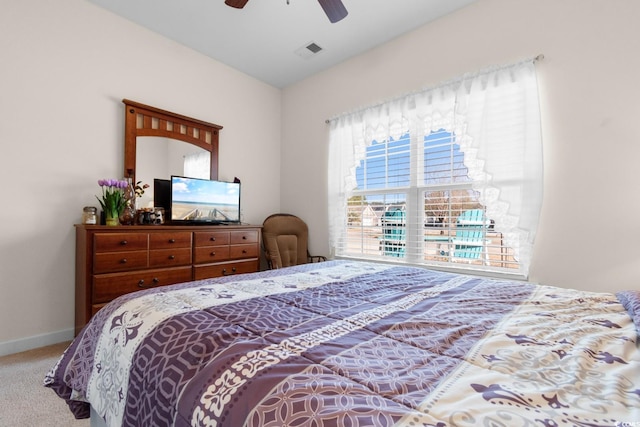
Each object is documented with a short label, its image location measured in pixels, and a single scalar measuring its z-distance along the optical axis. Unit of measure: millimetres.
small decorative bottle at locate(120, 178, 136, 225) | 2547
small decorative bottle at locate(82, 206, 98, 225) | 2396
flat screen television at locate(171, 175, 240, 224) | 2887
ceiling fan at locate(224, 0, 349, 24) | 2037
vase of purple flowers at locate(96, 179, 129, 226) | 2445
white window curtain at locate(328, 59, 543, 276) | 2238
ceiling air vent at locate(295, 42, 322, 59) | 3154
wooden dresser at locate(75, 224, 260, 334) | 2199
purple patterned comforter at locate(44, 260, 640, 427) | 526
